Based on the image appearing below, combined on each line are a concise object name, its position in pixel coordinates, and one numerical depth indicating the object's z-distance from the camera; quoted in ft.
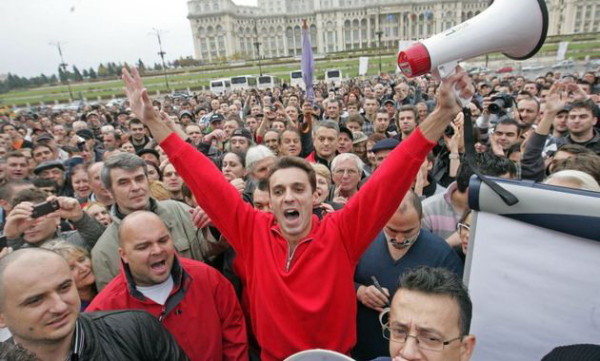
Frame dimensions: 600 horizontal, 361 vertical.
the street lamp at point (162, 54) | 147.43
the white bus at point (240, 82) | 107.86
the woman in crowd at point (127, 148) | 22.46
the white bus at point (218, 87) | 107.45
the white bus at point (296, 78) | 95.14
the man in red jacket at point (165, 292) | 7.09
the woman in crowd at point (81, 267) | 8.27
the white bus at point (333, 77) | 93.97
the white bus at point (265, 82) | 104.06
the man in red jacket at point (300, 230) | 5.90
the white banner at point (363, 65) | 73.77
